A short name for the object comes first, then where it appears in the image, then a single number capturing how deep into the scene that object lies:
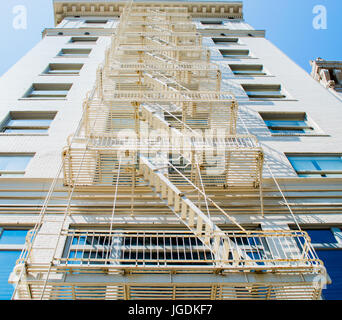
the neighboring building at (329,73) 22.39
